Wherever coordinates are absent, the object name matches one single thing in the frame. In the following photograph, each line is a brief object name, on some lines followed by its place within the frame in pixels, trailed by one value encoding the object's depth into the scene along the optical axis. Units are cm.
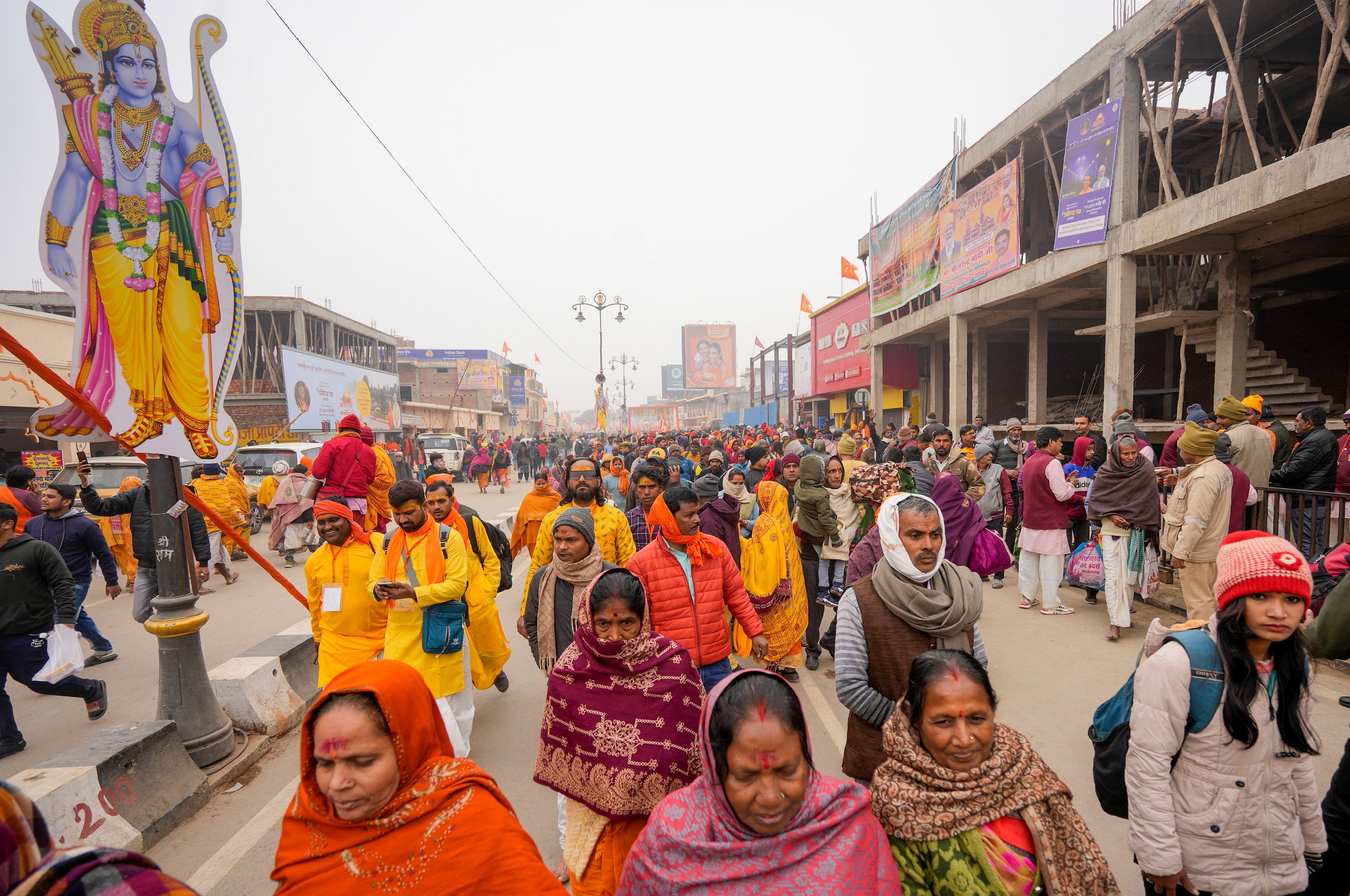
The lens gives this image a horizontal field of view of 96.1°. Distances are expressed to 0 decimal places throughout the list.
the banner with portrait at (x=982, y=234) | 1487
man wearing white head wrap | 223
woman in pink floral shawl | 146
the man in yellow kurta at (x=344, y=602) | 362
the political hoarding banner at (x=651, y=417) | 8888
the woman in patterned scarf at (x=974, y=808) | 151
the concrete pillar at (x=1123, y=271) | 1148
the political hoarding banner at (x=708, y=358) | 10538
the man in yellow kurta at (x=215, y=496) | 804
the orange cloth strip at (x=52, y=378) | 262
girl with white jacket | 180
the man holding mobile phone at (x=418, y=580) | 340
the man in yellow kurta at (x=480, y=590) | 397
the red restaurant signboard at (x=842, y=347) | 2500
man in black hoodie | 403
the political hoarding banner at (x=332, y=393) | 2444
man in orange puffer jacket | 320
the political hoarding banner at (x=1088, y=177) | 1178
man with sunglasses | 431
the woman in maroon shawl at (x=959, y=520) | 388
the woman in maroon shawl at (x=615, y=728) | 222
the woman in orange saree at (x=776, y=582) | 468
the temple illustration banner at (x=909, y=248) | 1834
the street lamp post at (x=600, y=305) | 2545
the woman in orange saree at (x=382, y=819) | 150
